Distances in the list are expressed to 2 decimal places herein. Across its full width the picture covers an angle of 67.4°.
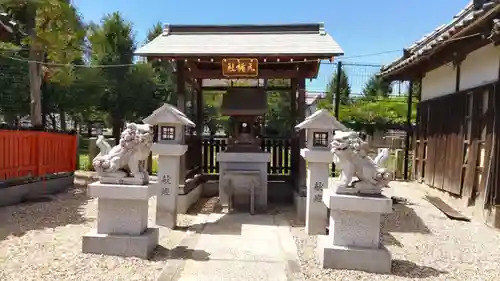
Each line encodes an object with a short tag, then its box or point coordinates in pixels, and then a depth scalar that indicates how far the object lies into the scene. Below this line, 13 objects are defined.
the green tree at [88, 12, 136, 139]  21.22
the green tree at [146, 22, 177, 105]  23.00
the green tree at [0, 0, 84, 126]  11.22
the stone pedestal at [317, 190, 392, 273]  4.65
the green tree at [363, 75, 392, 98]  25.53
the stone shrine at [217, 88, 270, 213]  8.50
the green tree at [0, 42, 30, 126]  20.02
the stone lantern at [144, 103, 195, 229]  6.77
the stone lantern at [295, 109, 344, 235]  6.52
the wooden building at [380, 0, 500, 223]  7.02
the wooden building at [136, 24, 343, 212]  7.92
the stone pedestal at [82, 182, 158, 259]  4.95
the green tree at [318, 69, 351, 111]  23.80
